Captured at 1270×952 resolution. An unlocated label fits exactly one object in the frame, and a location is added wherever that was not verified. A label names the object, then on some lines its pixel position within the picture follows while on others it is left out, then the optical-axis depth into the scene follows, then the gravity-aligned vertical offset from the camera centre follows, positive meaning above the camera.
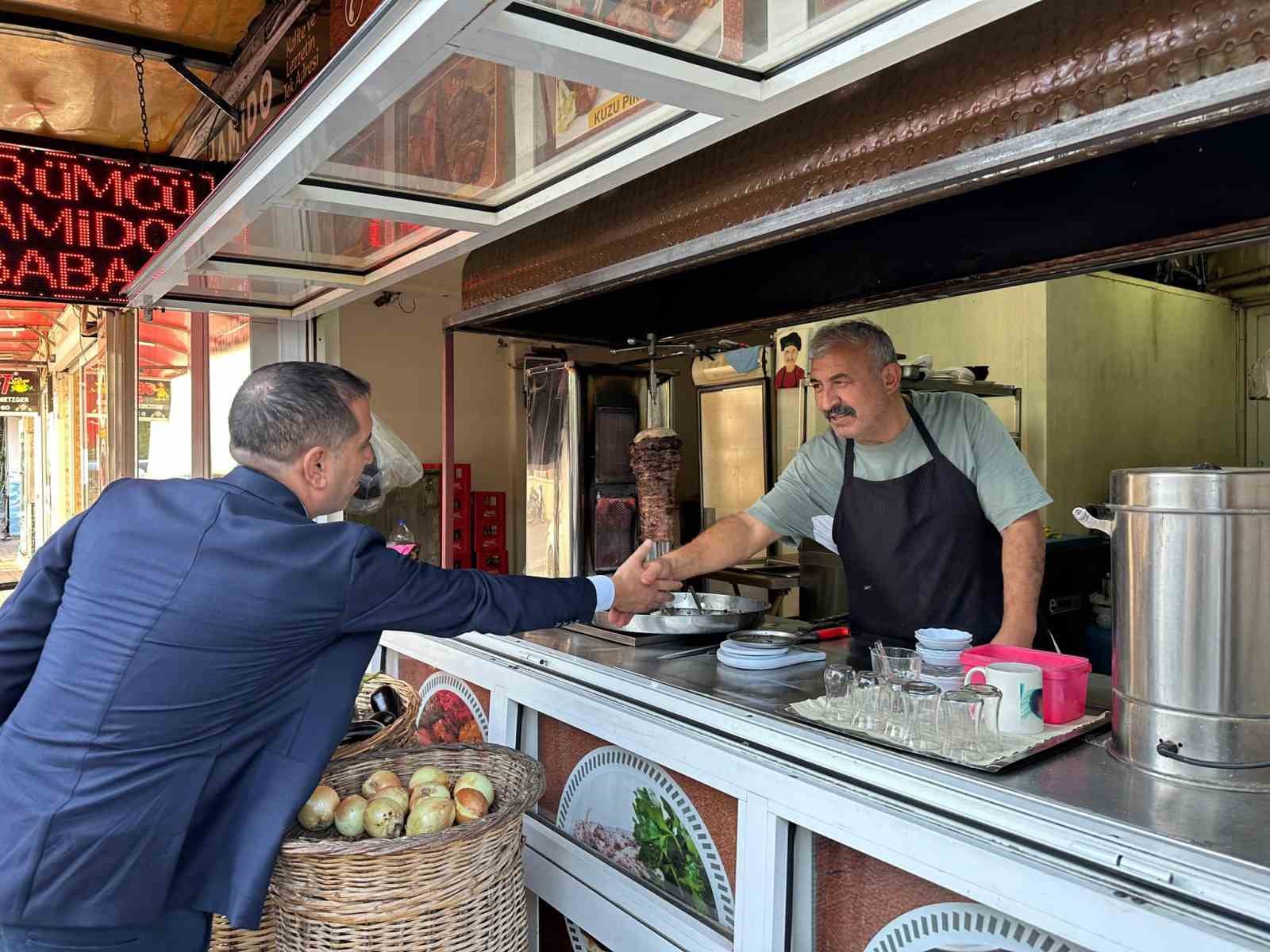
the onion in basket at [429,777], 1.90 -0.66
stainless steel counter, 1.09 -0.48
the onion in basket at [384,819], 1.77 -0.70
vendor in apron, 2.44 -0.10
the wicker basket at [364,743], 1.84 -0.67
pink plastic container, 1.62 -0.40
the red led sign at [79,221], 3.46 +0.98
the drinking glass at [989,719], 1.49 -0.43
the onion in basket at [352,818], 1.80 -0.71
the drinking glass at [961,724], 1.47 -0.43
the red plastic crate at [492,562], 6.84 -0.74
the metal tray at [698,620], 2.43 -0.43
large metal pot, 1.28 -0.23
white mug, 1.56 -0.41
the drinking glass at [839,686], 1.72 -0.43
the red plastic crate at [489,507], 6.89 -0.32
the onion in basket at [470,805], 1.79 -0.68
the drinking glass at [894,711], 1.57 -0.44
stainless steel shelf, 4.67 +0.42
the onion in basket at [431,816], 1.75 -0.68
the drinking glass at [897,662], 1.71 -0.38
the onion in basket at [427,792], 1.83 -0.67
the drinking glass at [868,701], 1.62 -0.44
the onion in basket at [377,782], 1.90 -0.67
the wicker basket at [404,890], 1.63 -0.78
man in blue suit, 1.53 -0.39
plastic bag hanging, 5.02 -0.03
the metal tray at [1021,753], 1.40 -0.47
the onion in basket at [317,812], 1.84 -0.70
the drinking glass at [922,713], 1.52 -0.43
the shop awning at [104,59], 4.07 +2.09
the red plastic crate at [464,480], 6.71 -0.11
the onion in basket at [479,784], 1.86 -0.66
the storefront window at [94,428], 8.47 +0.40
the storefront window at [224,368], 5.27 +0.58
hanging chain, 4.30 +1.93
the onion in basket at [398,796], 1.82 -0.67
